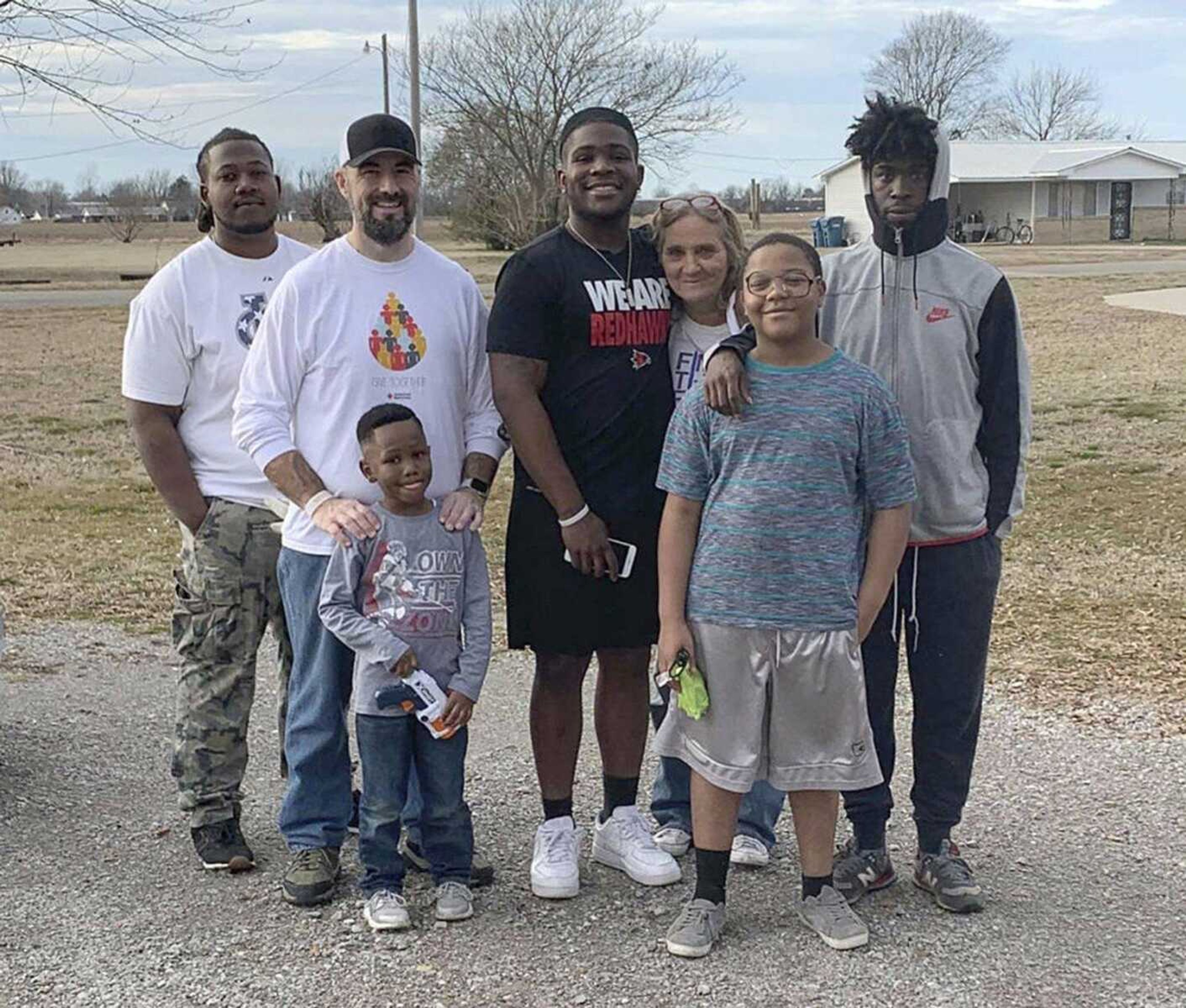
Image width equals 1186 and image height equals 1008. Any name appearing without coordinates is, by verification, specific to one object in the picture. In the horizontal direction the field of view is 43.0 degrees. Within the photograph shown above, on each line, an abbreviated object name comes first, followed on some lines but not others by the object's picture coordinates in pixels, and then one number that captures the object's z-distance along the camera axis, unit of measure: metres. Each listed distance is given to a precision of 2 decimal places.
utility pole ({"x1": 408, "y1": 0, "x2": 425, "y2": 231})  28.98
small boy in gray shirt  3.83
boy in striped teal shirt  3.60
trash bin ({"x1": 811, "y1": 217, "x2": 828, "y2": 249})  46.47
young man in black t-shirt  3.95
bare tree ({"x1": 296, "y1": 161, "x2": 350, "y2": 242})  36.72
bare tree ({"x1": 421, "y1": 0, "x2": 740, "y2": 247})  37.78
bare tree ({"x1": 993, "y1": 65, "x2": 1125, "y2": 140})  82.50
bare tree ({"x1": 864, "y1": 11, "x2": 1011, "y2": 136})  73.62
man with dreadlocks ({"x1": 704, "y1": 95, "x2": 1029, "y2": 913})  3.85
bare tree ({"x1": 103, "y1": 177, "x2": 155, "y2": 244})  62.19
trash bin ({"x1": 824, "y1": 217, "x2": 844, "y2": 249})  46.31
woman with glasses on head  3.99
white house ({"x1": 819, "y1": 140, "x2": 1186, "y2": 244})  57.97
